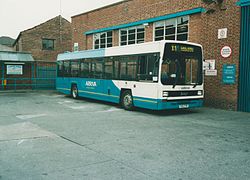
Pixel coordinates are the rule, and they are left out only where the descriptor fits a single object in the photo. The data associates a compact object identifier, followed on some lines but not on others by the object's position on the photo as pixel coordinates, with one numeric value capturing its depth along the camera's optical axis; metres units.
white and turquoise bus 10.88
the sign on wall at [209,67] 13.56
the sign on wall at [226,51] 12.84
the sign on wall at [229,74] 12.61
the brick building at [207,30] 12.41
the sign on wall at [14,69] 23.35
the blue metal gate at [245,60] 12.14
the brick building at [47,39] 33.97
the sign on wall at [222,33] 13.05
